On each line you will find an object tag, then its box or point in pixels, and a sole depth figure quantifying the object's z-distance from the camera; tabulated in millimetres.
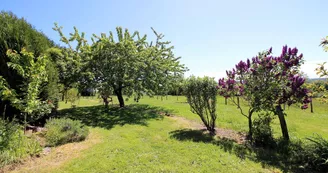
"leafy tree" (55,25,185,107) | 12055
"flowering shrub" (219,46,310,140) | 6434
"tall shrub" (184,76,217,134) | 7469
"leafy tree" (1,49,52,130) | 5273
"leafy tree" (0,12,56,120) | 7176
